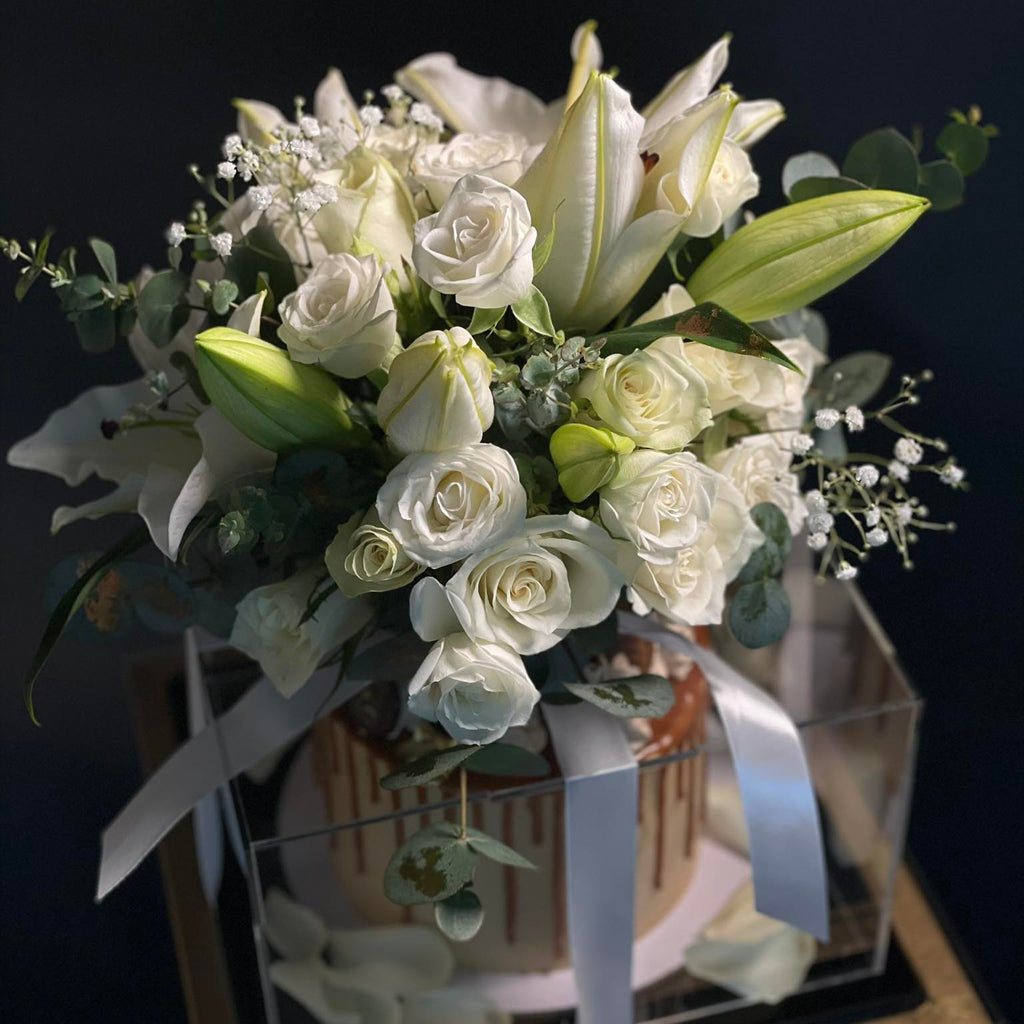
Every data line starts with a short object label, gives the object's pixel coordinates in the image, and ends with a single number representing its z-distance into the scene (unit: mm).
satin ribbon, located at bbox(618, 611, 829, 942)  737
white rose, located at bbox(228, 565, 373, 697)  628
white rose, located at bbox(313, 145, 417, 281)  621
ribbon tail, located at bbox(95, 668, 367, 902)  728
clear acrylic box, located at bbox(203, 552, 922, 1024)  748
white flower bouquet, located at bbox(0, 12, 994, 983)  562
